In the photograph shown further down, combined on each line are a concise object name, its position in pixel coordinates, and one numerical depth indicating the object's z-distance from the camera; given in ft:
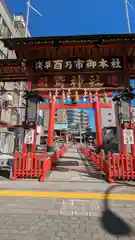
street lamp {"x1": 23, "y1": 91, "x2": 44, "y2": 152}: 25.46
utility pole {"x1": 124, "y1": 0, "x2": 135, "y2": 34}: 29.10
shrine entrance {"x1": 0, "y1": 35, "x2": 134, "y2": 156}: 23.77
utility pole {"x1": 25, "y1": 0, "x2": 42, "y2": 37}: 31.69
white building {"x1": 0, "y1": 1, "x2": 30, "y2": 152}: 49.01
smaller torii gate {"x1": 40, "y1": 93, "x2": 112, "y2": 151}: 62.13
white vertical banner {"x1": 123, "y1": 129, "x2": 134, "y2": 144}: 23.26
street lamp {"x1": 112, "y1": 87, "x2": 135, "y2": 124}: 24.26
